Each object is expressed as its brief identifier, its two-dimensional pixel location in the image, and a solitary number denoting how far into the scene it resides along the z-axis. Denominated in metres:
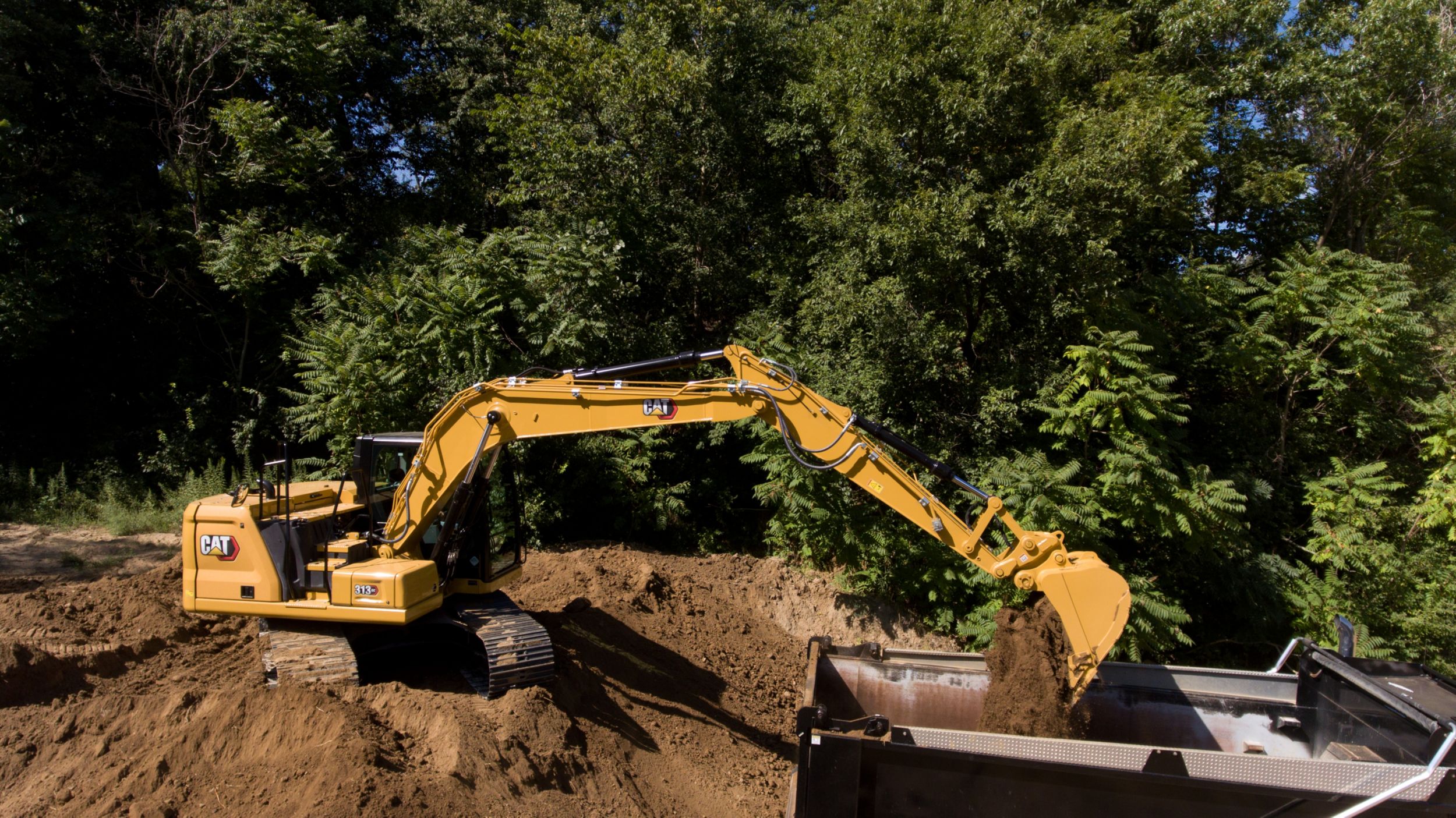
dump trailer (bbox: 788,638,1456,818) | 4.13
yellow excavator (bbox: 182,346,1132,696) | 5.73
